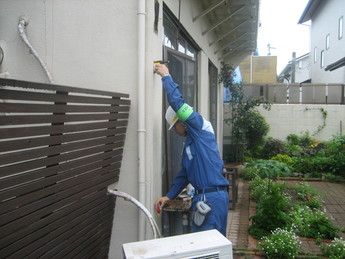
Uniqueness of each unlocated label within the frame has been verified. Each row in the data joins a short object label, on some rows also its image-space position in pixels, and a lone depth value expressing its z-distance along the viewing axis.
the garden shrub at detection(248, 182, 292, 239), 5.18
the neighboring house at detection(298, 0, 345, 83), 18.94
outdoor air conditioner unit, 2.28
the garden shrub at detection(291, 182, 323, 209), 6.57
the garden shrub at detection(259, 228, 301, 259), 4.29
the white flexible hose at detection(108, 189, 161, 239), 3.14
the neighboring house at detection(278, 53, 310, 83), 36.47
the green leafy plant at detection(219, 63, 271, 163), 11.98
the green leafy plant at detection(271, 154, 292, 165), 10.98
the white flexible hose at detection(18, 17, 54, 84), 3.71
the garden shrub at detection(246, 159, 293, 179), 5.30
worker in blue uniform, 3.25
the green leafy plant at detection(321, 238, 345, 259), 4.22
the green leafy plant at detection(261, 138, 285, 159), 12.34
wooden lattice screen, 2.15
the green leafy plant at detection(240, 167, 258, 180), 9.14
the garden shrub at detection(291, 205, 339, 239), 5.11
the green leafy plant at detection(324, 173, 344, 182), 9.54
